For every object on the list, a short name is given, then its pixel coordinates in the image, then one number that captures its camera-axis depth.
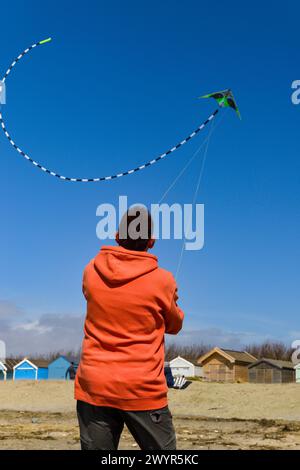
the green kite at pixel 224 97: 14.24
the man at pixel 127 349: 4.09
